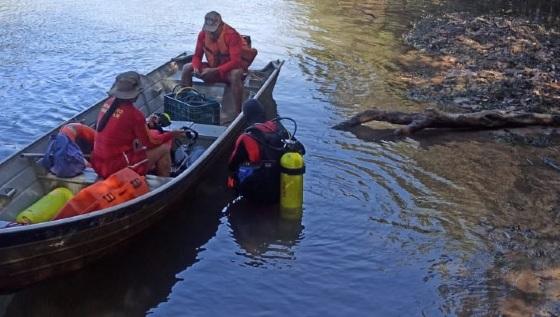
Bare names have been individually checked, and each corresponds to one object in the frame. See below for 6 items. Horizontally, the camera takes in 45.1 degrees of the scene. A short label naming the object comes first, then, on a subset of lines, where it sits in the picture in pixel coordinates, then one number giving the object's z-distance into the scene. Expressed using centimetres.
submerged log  1088
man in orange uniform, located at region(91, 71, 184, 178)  696
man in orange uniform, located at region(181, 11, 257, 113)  1063
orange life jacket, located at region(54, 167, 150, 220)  634
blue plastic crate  967
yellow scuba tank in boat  631
